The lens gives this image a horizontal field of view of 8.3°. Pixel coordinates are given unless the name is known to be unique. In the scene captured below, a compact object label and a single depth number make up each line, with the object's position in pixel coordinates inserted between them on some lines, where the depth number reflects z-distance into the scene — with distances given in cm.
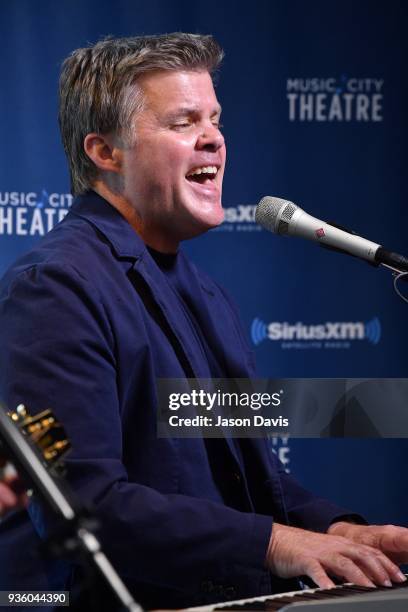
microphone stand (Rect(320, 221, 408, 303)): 343
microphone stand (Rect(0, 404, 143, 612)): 298
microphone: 344
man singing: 349
